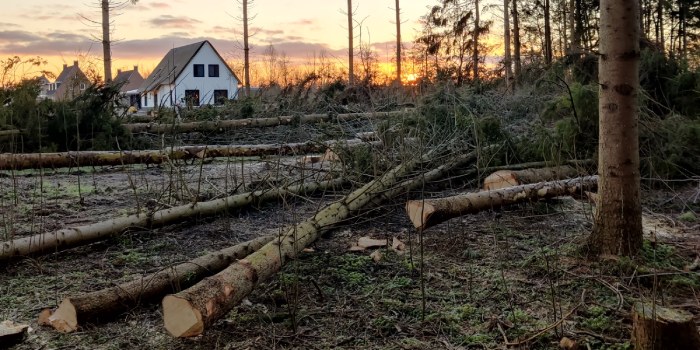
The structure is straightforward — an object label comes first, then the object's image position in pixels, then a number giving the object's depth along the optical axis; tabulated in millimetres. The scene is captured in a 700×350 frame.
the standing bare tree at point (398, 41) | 24266
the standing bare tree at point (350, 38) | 22703
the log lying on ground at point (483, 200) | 4031
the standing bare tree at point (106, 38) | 16234
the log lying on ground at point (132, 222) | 3926
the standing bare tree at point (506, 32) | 19738
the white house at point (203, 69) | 38469
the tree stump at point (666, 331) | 2270
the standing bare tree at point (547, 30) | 20359
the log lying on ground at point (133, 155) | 6641
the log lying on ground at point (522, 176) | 5504
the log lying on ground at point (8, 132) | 8125
